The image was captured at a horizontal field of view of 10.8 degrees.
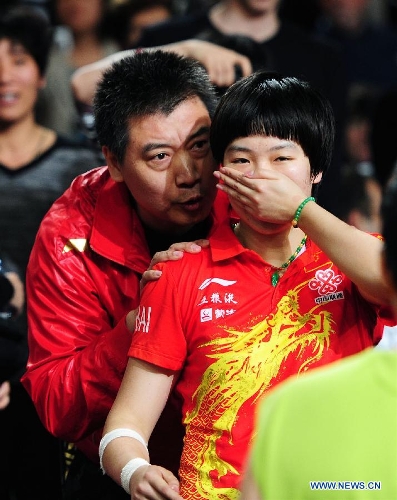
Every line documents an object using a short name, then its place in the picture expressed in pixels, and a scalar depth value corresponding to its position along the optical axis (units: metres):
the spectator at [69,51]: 10.51
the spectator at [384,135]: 10.61
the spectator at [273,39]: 9.64
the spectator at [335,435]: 3.07
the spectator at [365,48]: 12.97
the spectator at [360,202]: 10.19
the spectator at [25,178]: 7.86
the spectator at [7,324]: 6.63
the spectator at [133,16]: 11.69
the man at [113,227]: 6.12
